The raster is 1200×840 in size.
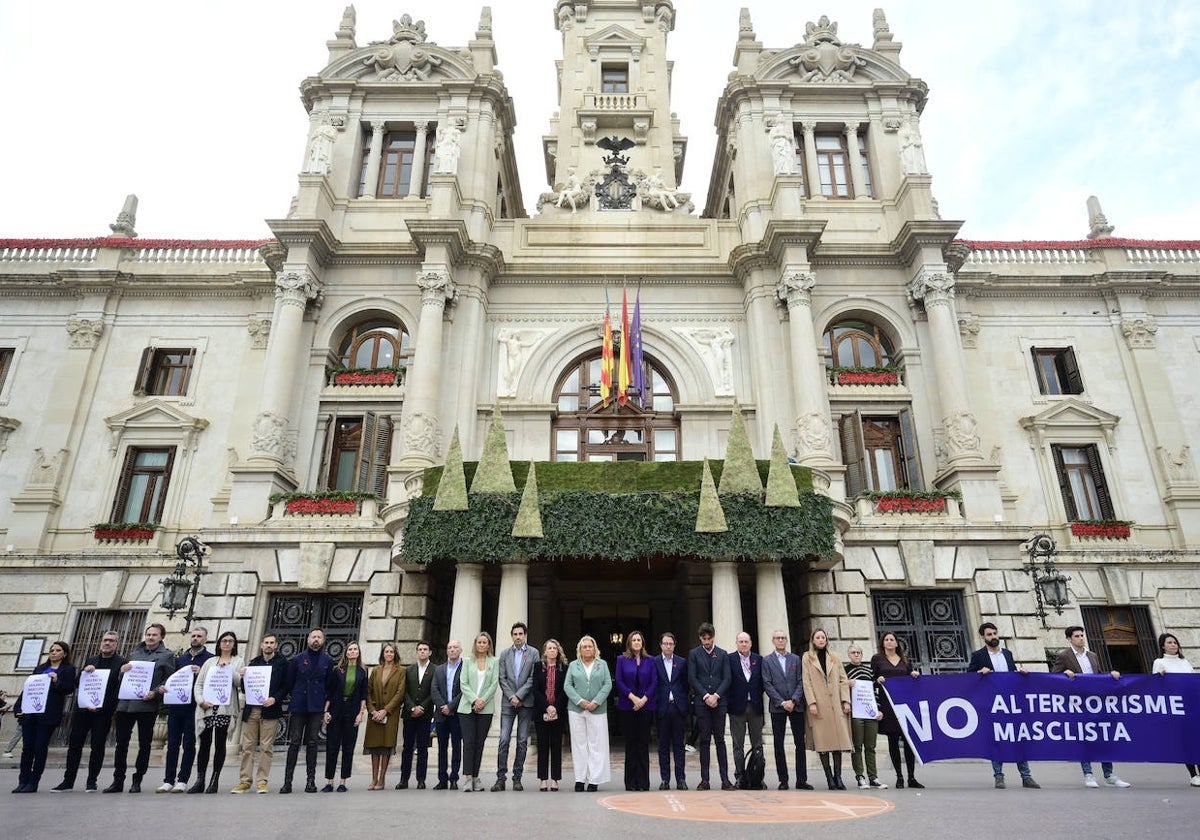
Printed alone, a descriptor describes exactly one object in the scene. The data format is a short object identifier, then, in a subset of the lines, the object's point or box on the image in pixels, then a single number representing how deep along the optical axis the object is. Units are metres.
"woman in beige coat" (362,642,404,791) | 10.78
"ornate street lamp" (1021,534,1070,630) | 16.92
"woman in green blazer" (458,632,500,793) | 10.48
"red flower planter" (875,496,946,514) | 20.30
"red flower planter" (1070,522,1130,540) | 23.59
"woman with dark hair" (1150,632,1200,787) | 10.77
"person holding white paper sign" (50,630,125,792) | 10.12
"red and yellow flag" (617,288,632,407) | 22.45
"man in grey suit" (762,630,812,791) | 10.65
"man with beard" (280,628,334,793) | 10.49
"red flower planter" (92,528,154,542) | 23.39
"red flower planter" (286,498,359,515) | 20.45
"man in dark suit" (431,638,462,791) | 10.64
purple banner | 10.39
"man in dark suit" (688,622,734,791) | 10.59
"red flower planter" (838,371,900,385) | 23.75
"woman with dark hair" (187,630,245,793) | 10.20
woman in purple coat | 10.34
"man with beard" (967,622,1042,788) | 10.45
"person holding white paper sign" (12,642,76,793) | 10.09
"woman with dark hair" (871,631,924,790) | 10.72
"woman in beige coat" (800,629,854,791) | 10.43
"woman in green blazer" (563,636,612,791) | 10.43
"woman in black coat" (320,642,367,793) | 10.71
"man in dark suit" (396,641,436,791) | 10.77
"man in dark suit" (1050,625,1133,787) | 10.95
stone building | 19.88
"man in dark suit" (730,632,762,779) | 10.79
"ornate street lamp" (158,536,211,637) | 17.47
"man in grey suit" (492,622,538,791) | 10.77
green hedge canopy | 16.38
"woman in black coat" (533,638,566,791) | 10.54
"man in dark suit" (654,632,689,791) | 10.72
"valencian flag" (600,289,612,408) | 22.56
